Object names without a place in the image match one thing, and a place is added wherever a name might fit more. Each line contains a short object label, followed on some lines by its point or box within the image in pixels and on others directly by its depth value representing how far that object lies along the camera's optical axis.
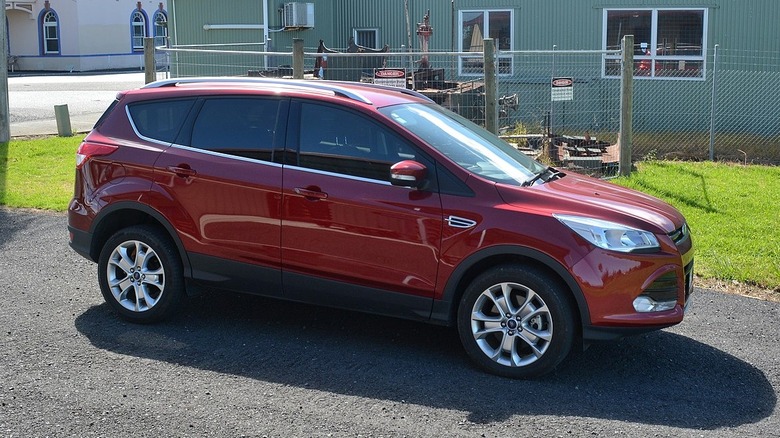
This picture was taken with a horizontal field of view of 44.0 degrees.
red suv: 5.77
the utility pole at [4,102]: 16.59
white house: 44.25
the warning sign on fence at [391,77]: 12.30
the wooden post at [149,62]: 12.55
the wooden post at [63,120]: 17.34
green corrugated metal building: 18.69
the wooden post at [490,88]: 11.30
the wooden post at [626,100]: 12.52
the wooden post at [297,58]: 11.61
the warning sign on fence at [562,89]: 12.59
